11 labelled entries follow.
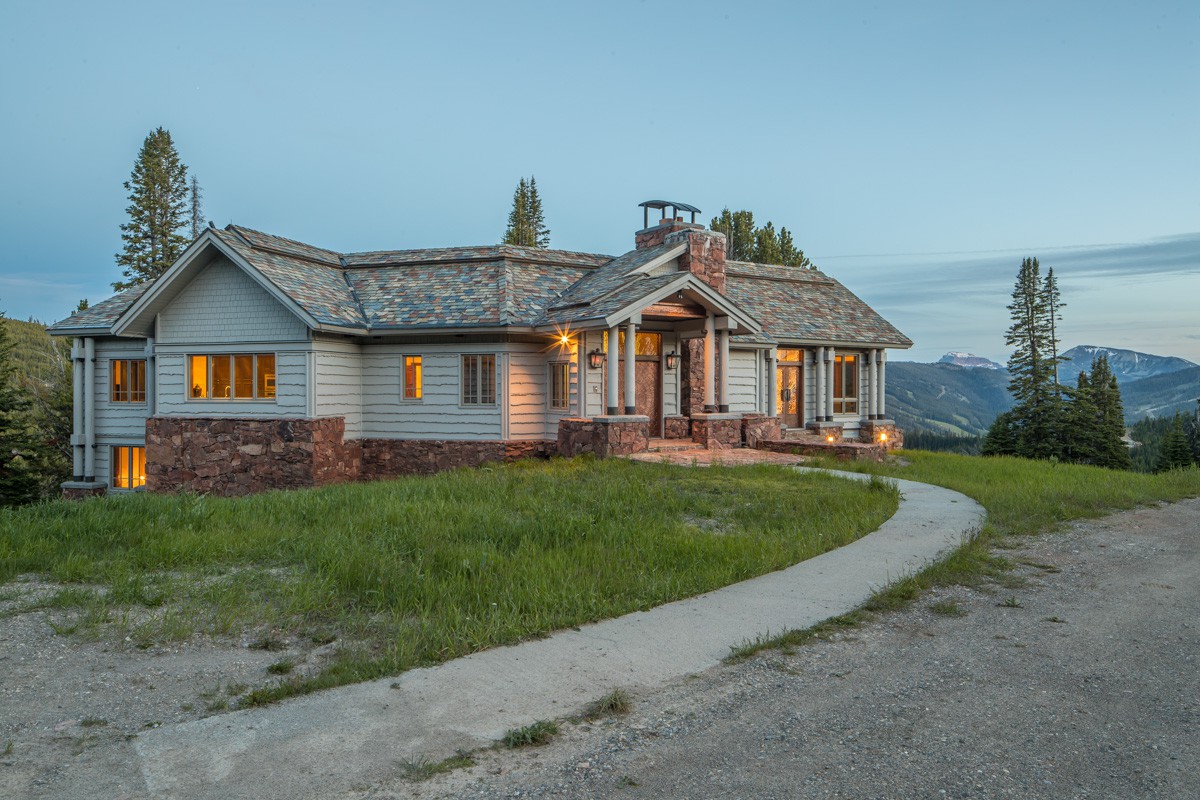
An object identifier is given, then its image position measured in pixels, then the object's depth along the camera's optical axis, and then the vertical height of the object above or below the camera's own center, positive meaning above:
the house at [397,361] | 19.84 +1.17
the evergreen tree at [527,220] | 56.00 +13.32
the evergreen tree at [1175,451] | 47.64 -2.93
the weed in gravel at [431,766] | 3.94 -1.80
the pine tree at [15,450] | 26.92 -1.50
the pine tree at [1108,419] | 47.84 -1.05
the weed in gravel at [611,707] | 4.68 -1.78
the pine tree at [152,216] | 43.19 +10.32
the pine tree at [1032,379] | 46.97 +1.53
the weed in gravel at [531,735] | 4.30 -1.78
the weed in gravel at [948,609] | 6.79 -1.75
